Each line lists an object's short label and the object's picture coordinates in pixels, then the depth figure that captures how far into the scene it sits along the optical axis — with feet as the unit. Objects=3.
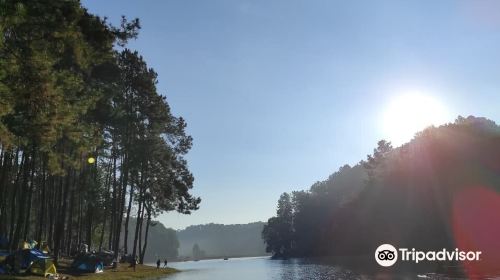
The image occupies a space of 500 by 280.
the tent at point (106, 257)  156.95
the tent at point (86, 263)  137.69
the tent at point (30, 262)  105.91
